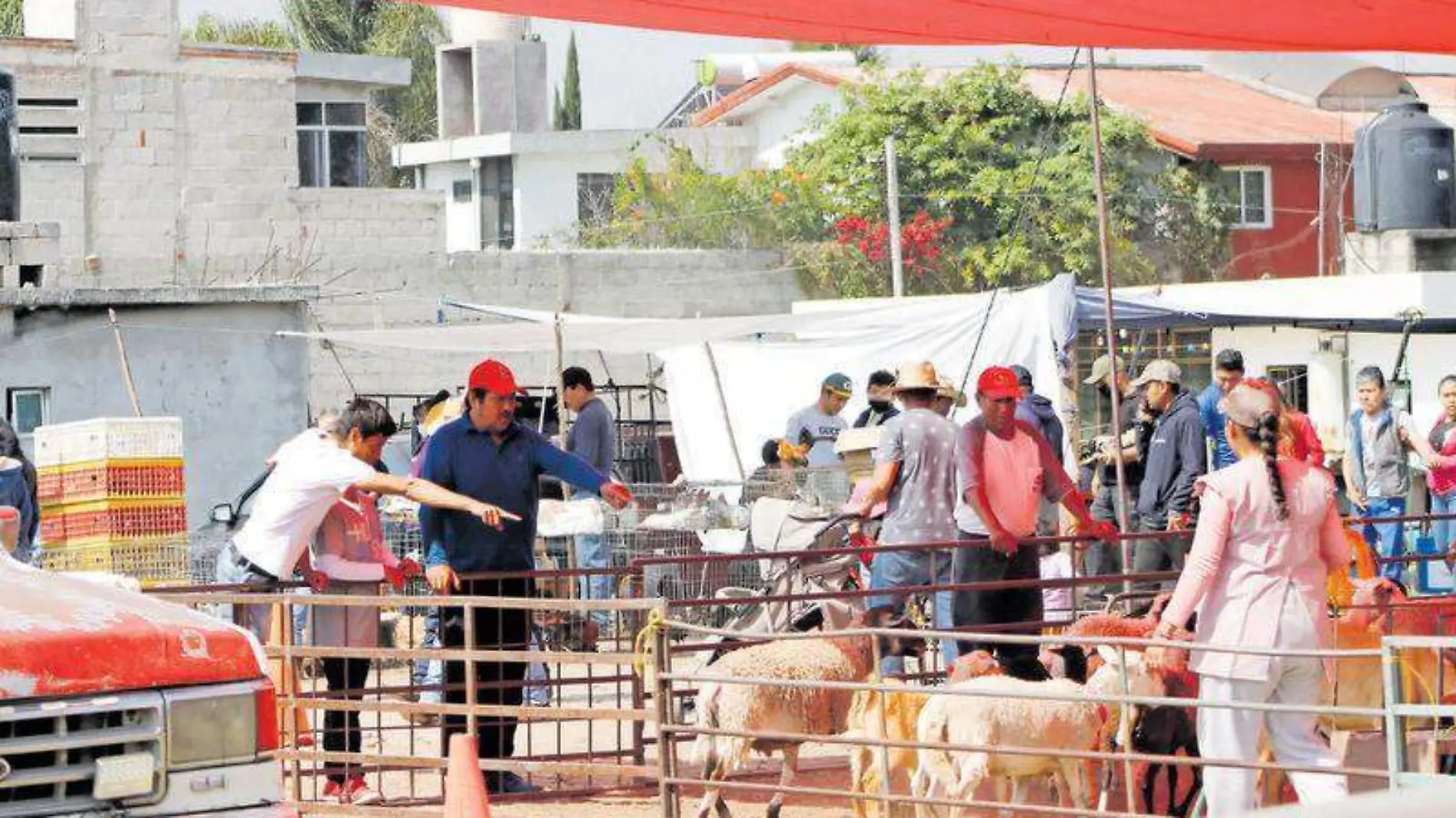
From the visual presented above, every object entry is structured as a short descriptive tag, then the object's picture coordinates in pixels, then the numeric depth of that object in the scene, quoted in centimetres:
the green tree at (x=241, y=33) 7194
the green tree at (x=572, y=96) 9831
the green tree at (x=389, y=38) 7738
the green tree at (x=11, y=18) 6556
